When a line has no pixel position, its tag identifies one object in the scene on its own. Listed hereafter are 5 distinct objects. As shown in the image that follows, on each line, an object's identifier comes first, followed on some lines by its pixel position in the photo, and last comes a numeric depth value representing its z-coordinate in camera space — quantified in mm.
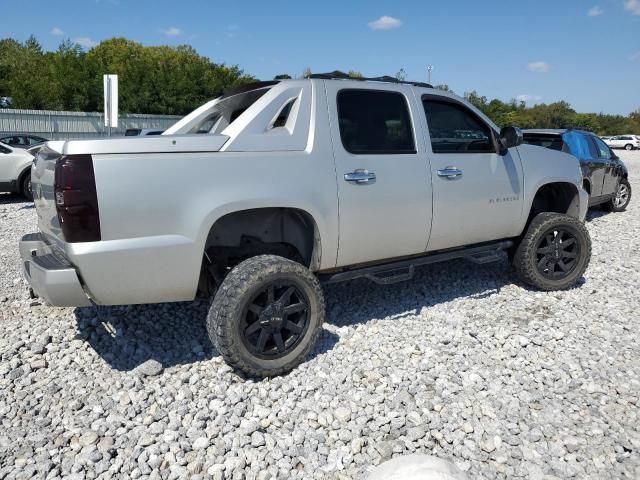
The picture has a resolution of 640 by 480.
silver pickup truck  2908
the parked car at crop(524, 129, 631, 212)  8727
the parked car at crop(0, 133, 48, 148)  13184
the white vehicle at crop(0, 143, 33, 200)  11133
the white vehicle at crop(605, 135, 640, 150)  42531
